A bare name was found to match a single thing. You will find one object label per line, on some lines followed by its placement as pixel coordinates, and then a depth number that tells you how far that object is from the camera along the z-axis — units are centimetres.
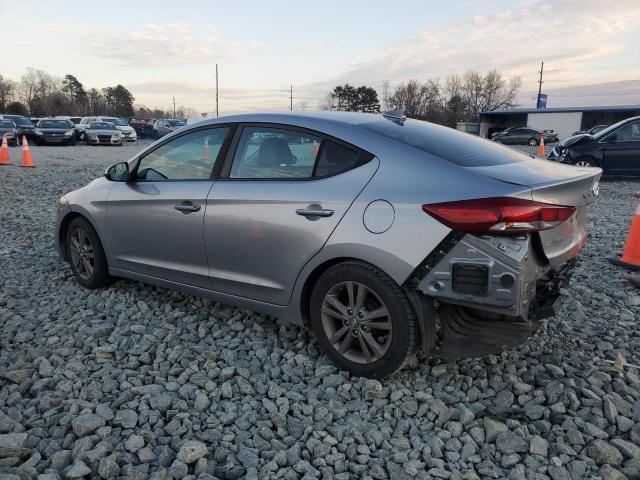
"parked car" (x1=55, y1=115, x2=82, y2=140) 2967
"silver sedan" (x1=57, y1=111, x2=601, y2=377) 272
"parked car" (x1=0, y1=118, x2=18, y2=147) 2440
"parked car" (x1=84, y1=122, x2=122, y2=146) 2786
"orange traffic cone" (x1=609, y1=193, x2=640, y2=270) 539
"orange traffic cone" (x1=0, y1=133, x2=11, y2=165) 1590
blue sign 5984
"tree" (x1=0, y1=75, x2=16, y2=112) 8619
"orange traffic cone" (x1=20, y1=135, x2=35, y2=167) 1544
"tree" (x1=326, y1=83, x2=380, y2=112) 8544
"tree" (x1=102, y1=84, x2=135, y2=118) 9600
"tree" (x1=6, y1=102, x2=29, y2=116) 7634
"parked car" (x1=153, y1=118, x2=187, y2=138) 3946
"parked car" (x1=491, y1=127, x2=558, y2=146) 3988
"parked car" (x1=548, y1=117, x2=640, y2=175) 1248
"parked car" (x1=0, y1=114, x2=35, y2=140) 2895
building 4759
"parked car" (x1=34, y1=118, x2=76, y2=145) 2752
